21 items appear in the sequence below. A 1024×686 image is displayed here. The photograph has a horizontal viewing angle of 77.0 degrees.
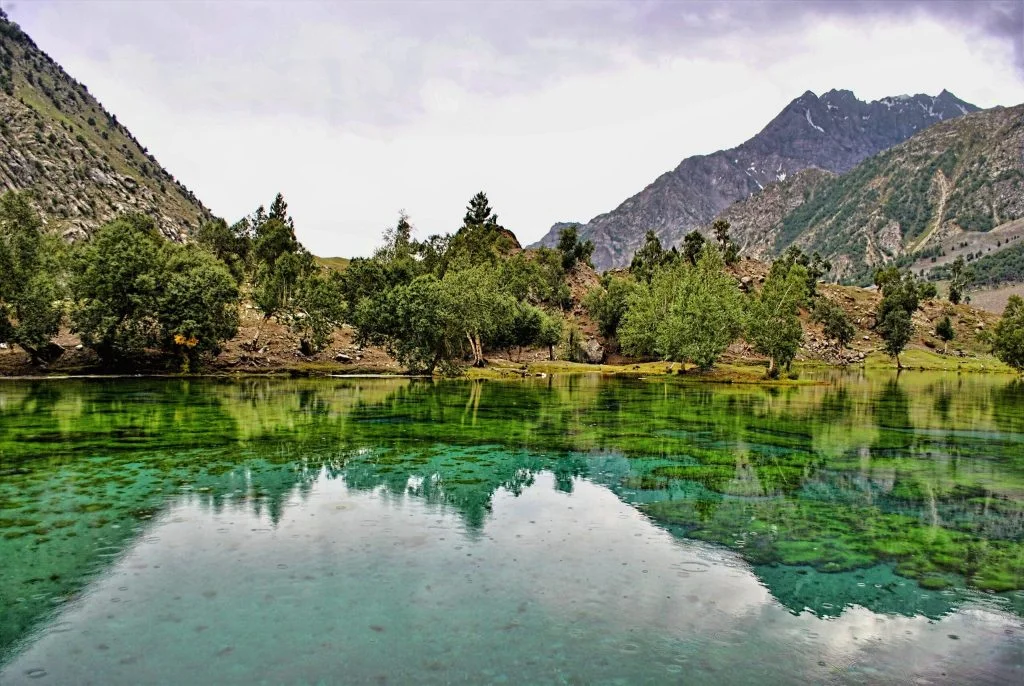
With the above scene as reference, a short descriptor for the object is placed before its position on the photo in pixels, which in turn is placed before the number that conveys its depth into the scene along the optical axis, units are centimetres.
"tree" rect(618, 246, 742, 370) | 11156
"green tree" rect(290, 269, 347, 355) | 10894
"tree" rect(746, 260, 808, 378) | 10375
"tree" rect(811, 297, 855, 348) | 18800
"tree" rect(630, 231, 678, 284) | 18322
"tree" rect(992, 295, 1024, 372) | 11738
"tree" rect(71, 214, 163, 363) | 8531
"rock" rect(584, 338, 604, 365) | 14962
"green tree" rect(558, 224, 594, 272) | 19762
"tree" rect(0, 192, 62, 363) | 8200
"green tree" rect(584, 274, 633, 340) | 15862
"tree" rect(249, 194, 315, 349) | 11106
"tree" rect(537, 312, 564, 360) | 13638
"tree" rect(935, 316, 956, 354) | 19700
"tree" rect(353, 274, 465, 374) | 9900
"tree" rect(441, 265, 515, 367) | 10269
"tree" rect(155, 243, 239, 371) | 8850
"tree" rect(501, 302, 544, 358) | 13438
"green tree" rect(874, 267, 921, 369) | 16975
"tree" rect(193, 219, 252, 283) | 15238
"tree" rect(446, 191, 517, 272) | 13162
